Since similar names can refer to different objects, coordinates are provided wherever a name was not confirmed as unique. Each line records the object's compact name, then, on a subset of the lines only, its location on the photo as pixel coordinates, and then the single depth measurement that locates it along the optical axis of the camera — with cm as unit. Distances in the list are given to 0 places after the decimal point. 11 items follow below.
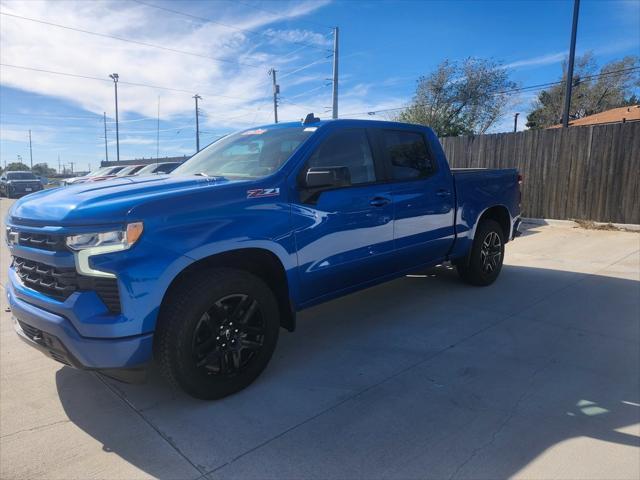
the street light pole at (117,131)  4800
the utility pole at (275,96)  3692
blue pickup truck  249
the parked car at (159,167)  1808
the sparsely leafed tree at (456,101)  3036
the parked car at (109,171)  2350
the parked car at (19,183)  2717
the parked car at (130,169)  2121
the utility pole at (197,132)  5462
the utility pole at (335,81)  2384
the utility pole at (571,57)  1159
